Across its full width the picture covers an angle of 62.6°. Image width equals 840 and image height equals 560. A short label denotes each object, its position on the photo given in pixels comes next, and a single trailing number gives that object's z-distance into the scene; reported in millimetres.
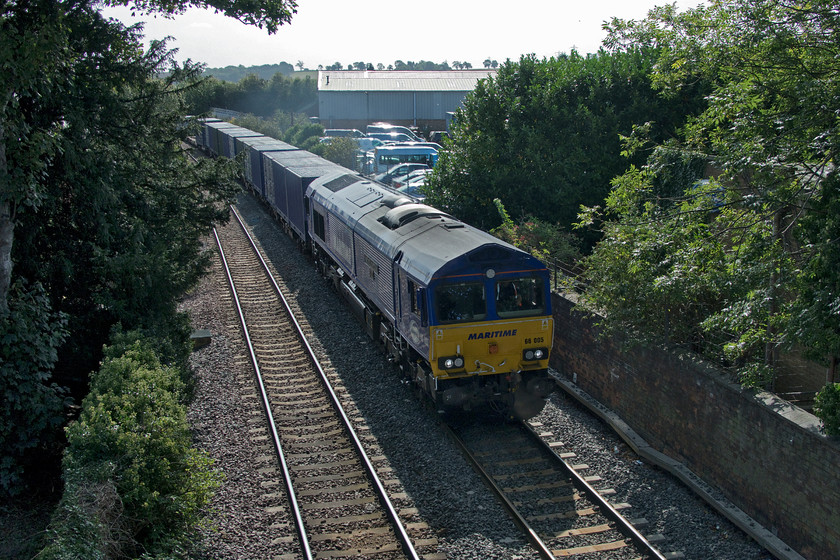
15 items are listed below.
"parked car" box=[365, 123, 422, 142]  56438
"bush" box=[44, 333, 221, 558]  7000
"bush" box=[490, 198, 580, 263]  15586
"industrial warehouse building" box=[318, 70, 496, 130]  62250
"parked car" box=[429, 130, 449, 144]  54388
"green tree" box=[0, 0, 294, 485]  9602
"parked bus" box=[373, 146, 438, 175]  39188
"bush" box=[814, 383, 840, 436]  7418
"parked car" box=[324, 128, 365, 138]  50319
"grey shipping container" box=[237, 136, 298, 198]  30453
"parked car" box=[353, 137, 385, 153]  48281
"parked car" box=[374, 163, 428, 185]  33753
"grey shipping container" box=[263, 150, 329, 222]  24922
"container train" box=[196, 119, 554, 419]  10445
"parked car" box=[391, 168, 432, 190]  31644
